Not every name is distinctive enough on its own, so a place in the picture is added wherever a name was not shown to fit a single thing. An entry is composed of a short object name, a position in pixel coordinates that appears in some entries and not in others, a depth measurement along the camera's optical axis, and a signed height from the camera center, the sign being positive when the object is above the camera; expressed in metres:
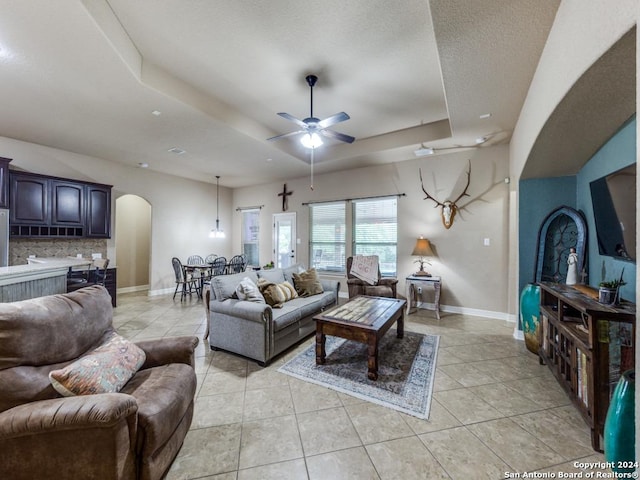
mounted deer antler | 4.74 +0.61
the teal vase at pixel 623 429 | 1.31 -0.93
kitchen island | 2.34 -0.43
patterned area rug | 2.28 -1.33
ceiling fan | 3.00 +1.37
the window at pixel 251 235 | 7.80 +0.15
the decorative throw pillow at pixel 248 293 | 3.10 -0.62
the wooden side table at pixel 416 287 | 4.56 -0.85
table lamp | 4.90 -0.16
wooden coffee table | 2.56 -0.86
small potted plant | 1.96 -0.37
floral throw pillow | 1.36 -0.74
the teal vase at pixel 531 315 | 3.06 -0.87
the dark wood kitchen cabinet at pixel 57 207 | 4.28 +0.56
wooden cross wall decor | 6.98 +1.09
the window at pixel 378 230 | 5.57 +0.24
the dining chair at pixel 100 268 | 4.58 -0.51
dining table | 5.92 -0.75
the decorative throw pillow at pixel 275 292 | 3.38 -0.69
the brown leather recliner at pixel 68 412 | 1.19 -0.86
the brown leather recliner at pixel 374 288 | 4.59 -0.82
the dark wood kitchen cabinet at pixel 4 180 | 3.97 +0.87
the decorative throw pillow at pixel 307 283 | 4.06 -0.67
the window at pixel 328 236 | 6.21 +0.11
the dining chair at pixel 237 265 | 6.75 -0.64
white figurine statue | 2.85 -0.29
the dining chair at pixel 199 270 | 6.08 -0.72
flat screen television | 2.00 +0.26
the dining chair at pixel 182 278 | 5.81 -0.87
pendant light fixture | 7.14 +0.36
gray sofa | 2.81 -0.95
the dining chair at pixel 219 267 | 6.09 -0.62
